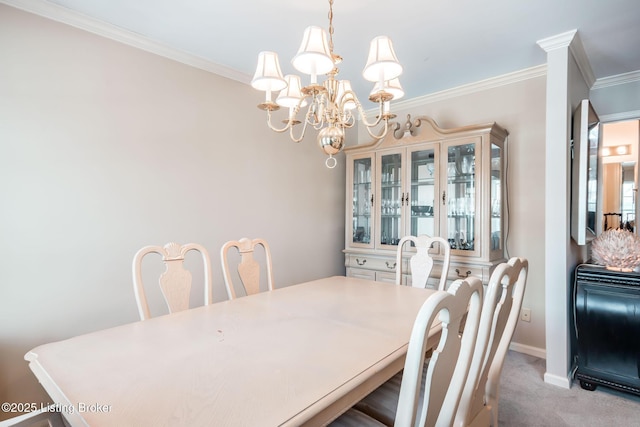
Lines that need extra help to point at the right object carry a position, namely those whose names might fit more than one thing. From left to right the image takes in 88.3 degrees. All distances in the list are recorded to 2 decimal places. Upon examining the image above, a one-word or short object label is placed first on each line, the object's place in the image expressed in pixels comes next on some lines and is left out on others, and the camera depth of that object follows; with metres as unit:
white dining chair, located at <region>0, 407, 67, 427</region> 0.83
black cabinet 2.07
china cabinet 2.71
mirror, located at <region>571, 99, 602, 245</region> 2.22
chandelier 1.41
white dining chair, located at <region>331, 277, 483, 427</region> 0.76
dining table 0.78
